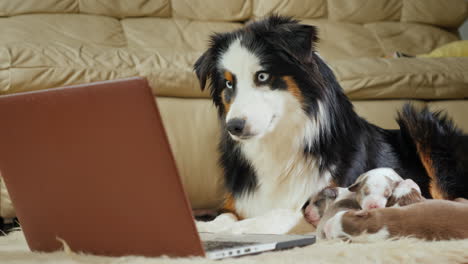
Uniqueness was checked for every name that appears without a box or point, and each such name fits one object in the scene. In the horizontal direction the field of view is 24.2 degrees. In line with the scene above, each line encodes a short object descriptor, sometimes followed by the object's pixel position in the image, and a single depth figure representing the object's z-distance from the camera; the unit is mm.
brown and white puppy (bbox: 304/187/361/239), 1741
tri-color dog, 1834
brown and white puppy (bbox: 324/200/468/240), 1606
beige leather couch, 2027
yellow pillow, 2585
